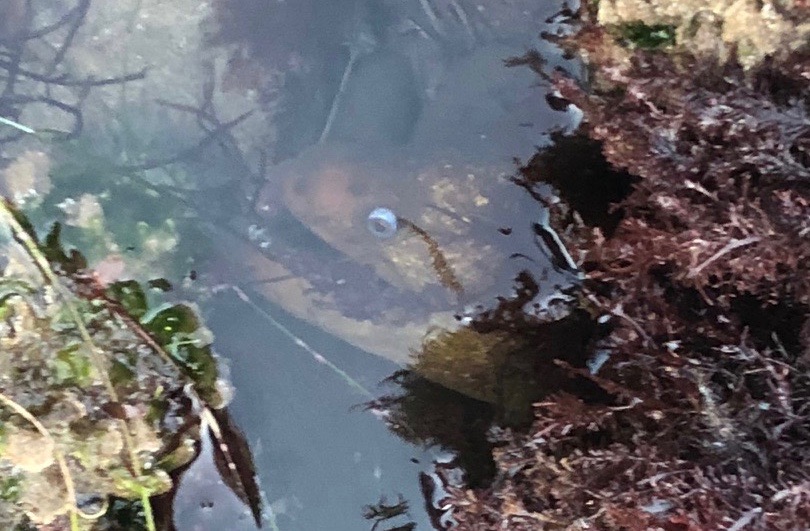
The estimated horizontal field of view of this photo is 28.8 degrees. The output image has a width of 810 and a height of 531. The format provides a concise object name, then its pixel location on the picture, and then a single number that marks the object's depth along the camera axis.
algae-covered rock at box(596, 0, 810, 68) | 0.56
